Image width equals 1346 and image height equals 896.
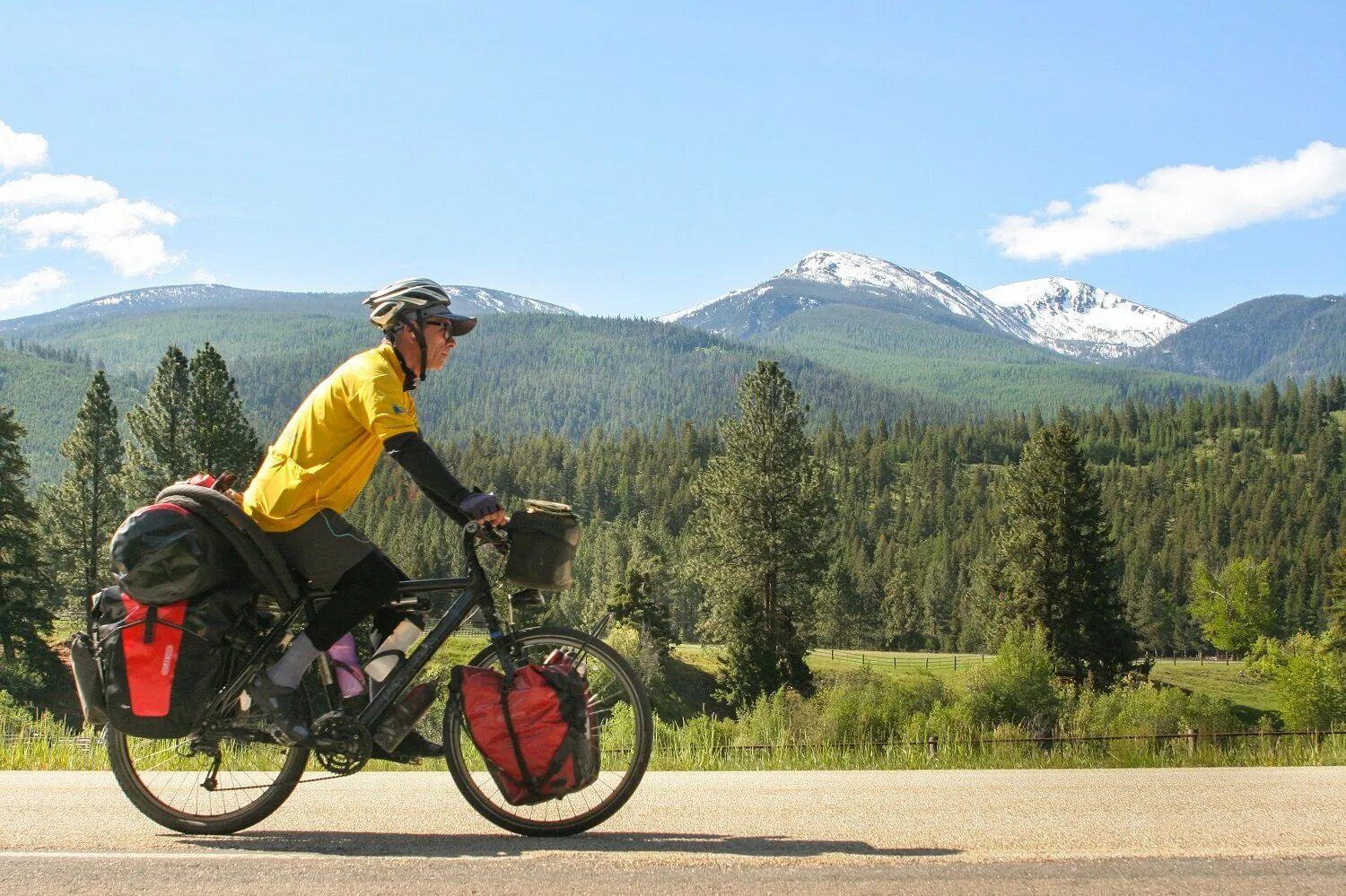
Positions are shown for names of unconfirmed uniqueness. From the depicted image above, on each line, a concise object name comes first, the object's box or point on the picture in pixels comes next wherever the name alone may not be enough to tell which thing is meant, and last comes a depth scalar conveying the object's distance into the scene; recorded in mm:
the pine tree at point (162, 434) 42062
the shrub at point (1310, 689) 59594
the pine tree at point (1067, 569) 56062
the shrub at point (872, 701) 26375
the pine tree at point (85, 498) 49812
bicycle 5340
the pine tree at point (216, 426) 43094
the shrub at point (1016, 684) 43344
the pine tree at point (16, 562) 40594
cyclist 5188
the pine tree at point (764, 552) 46531
